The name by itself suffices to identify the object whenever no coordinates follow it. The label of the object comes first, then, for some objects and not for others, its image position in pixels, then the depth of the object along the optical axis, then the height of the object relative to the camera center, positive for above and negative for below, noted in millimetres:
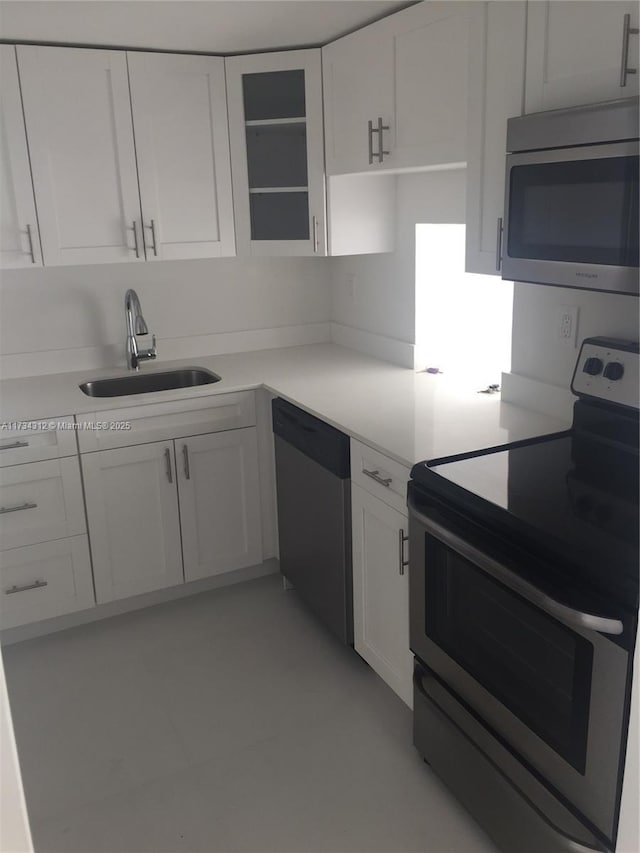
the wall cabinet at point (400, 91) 2082 +433
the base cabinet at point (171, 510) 2725 -1018
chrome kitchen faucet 3012 -351
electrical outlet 2111 -279
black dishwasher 2371 -942
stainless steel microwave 1485 +58
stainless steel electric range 1370 -800
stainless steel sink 3055 -590
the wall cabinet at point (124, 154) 2625 +317
